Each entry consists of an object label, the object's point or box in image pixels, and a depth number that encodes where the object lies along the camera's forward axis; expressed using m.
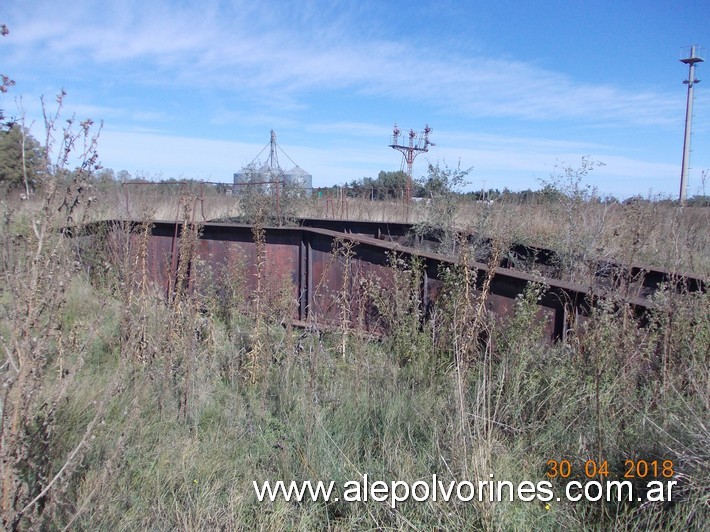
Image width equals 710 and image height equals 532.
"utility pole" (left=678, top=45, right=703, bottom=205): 31.50
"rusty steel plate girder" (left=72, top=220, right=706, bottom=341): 4.79
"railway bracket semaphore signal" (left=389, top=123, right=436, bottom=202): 34.98
